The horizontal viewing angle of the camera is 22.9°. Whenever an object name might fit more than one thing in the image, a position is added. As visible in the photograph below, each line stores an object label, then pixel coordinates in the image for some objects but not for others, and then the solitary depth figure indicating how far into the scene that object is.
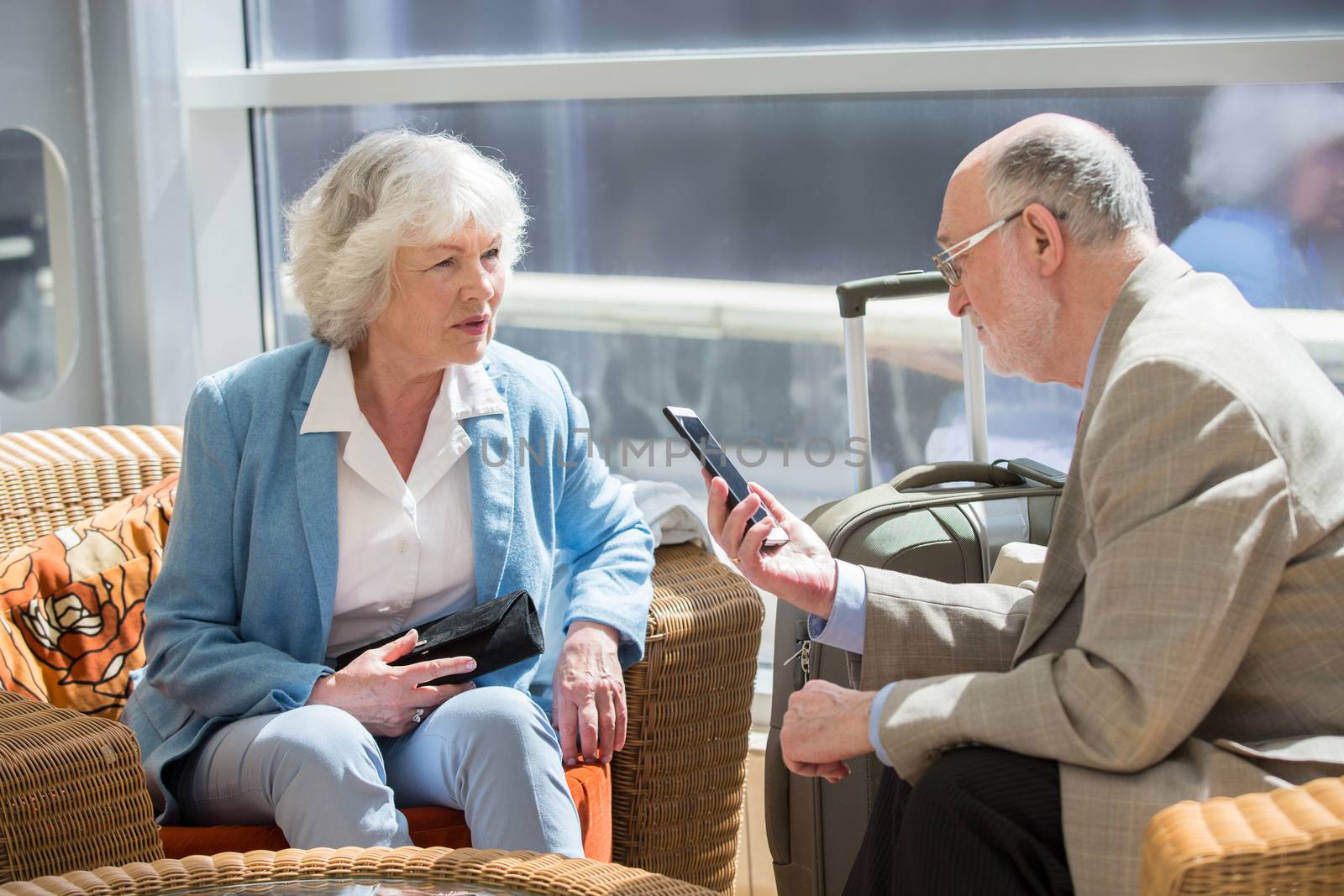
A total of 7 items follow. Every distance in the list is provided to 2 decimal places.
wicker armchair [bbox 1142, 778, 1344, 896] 2.94
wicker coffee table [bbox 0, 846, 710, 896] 3.14
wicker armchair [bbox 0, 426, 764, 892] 3.66
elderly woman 3.47
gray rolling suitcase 3.65
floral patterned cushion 3.62
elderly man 3.08
